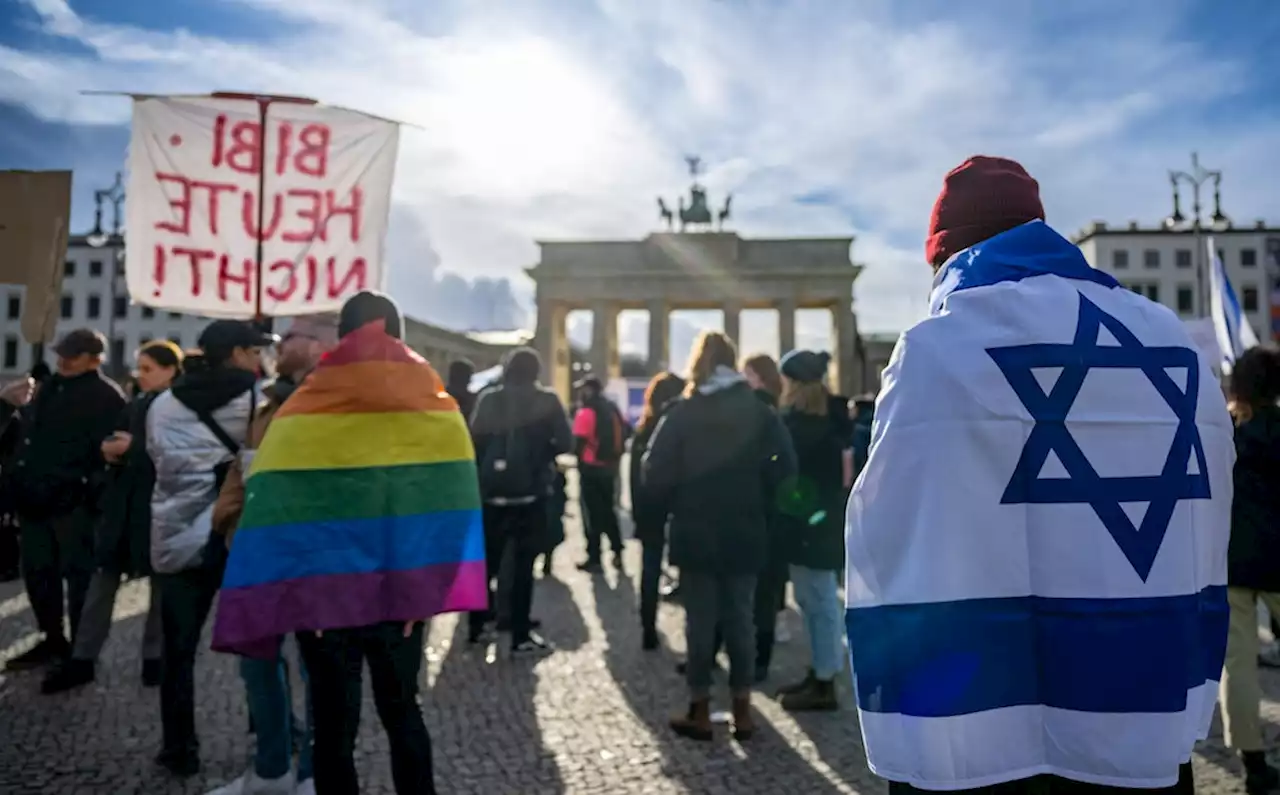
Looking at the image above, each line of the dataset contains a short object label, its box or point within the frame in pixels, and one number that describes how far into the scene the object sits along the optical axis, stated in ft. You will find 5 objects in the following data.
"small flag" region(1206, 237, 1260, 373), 33.27
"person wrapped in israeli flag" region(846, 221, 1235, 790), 4.62
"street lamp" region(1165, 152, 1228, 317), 84.12
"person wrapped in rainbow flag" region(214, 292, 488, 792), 8.69
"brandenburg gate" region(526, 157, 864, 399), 139.33
